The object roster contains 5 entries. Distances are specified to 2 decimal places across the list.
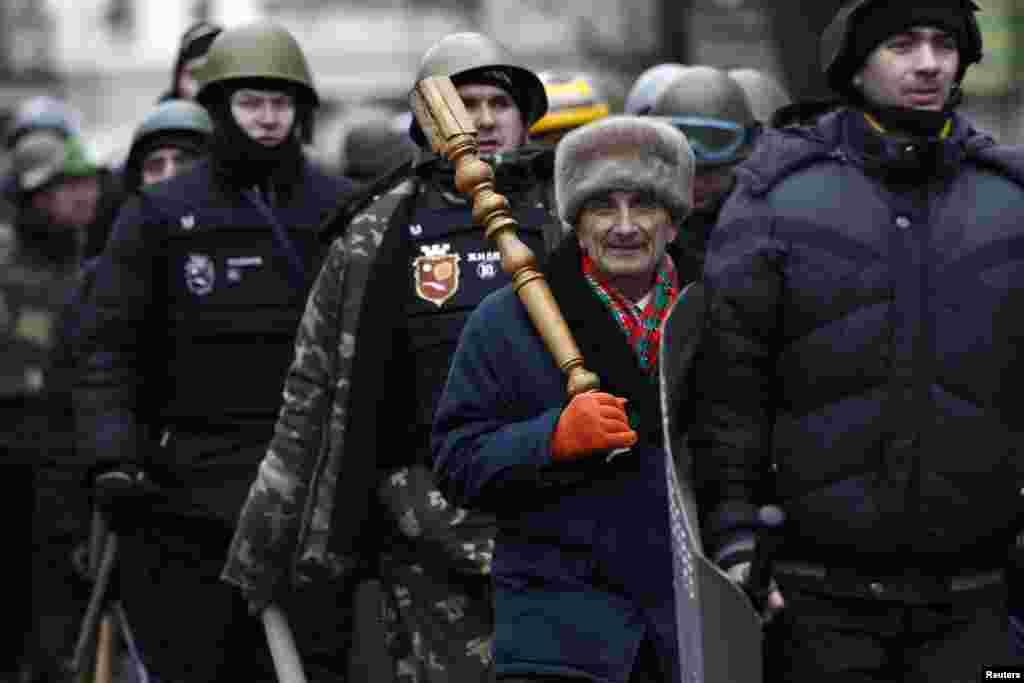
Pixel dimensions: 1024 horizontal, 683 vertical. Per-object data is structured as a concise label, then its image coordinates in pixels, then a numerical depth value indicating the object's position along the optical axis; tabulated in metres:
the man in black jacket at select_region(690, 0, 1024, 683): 12.03
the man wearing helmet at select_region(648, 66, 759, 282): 16.36
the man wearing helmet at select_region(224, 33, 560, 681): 13.58
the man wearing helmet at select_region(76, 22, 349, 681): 16.37
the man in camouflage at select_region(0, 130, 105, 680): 21.70
